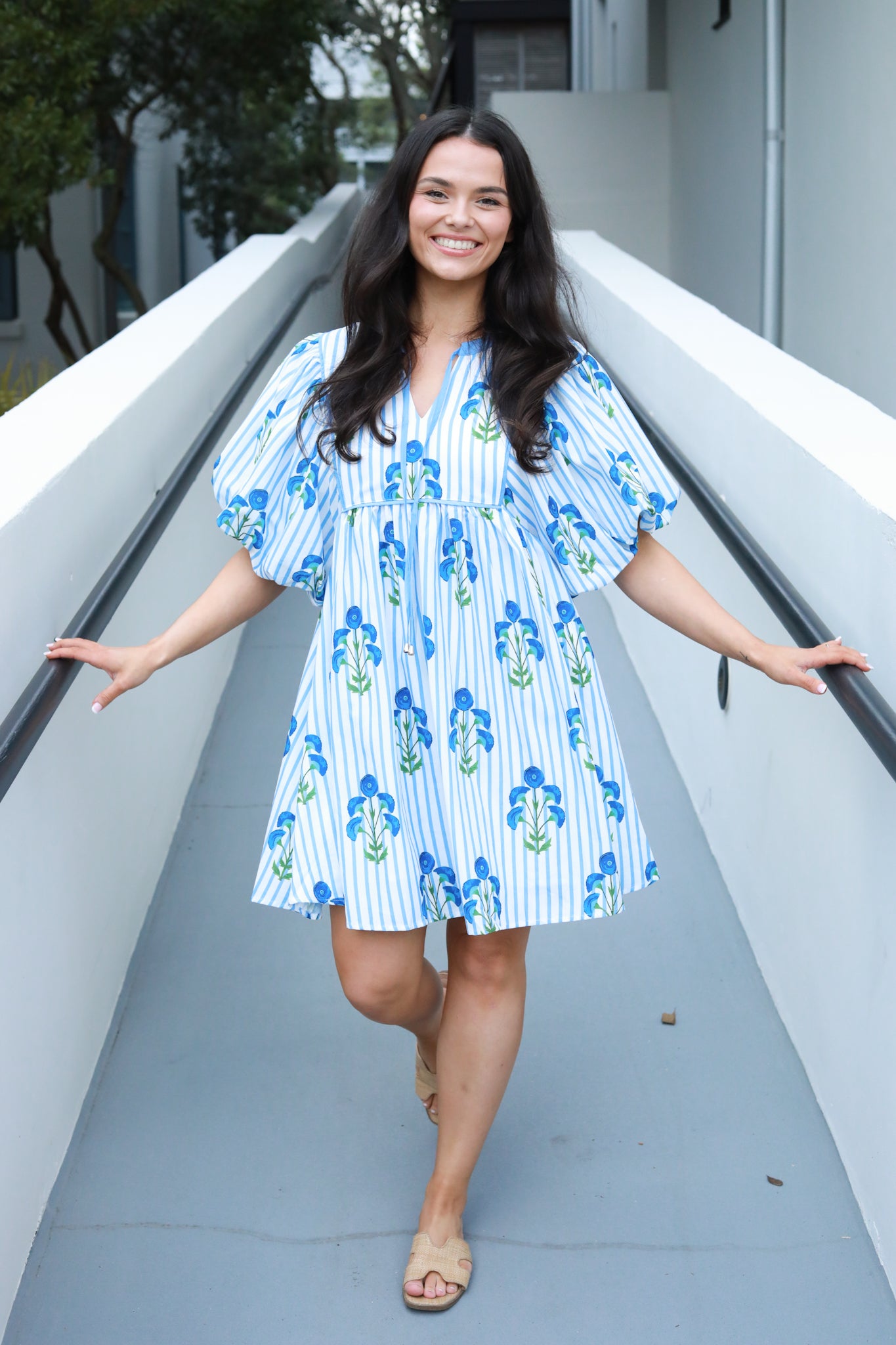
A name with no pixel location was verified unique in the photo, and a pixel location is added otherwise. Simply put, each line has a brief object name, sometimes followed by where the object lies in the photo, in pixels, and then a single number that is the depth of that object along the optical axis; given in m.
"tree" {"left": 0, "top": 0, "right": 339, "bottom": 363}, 7.38
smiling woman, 1.89
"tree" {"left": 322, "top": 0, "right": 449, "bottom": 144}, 18.92
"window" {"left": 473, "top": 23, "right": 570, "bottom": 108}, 14.14
